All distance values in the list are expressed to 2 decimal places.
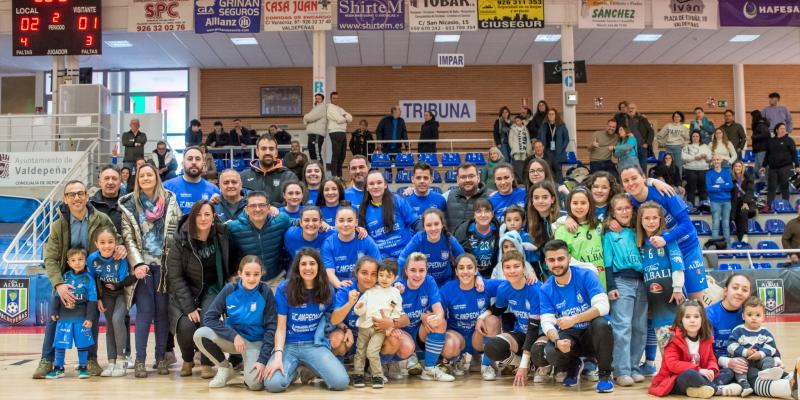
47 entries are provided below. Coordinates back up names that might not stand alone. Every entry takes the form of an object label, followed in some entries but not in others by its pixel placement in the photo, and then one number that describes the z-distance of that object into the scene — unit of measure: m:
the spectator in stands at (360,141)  15.91
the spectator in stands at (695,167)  13.88
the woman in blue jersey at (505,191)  6.37
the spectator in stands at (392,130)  16.52
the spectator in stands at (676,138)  15.41
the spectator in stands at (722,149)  13.93
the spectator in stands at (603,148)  13.66
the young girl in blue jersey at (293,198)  6.14
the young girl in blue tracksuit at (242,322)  5.24
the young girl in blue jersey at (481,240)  6.03
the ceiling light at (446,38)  16.98
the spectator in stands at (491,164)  11.20
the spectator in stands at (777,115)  16.68
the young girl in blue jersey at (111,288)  5.67
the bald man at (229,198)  5.99
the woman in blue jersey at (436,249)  5.85
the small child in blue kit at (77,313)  5.66
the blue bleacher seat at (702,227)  12.99
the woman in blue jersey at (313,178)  6.84
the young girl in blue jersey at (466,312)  5.58
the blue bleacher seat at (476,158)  16.83
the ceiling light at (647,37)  17.34
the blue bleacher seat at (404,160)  15.68
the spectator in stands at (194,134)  15.66
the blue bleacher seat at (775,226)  13.29
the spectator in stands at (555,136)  13.87
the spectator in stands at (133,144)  13.18
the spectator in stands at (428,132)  16.67
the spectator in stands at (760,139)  14.43
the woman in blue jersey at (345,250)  5.70
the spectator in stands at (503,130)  14.84
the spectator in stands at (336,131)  13.91
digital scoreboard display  13.05
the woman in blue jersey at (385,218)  6.19
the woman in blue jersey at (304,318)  5.18
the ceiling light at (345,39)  17.03
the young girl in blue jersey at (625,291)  5.26
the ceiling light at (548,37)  17.20
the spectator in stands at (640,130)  14.42
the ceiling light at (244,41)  17.19
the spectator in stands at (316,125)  13.94
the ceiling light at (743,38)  17.59
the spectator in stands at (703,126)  15.01
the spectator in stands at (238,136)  16.25
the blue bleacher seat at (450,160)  16.24
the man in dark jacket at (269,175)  6.75
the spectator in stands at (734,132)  15.10
